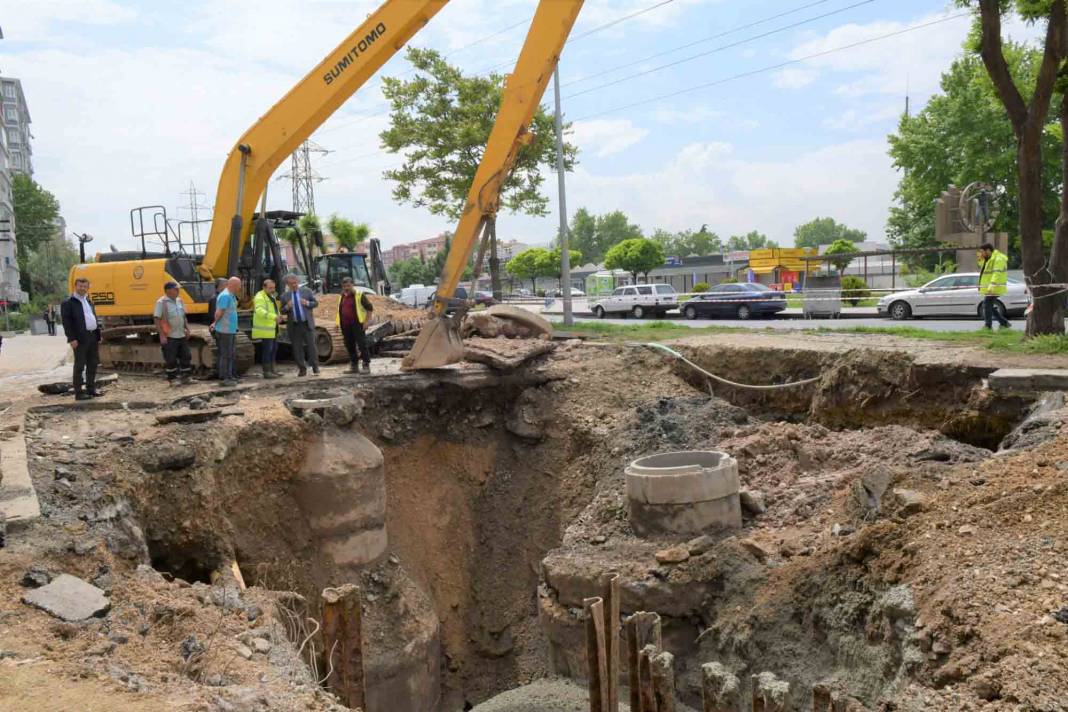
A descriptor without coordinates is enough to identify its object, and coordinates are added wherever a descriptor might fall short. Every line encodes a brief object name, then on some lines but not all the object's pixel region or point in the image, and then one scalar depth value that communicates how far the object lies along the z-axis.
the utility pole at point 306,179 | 46.36
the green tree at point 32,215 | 67.50
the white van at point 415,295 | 41.50
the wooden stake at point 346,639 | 6.16
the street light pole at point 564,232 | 19.97
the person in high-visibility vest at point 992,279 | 13.73
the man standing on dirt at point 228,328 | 11.29
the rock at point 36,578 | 5.13
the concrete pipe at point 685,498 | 8.37
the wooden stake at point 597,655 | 6.21
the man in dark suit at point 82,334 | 10.05
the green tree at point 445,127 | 22.80
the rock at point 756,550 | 7.77
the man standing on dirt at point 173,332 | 11.55
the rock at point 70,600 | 4.89
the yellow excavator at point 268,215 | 10.20
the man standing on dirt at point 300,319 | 12.13
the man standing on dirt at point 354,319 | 12.20
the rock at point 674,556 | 7.98
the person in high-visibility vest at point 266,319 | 11.83
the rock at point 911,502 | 6.55
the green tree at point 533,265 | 58.64
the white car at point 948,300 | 19.48
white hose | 11.00
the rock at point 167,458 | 8.12
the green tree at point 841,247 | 49.62
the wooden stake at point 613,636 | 6.45
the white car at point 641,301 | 28.81
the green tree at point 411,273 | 70.50
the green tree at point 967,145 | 32.03
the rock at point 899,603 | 5.60
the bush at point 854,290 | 26.17
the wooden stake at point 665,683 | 5.43
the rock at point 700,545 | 8.01
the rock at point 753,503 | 8.80
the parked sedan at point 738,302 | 25.30
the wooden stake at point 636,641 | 6.16
